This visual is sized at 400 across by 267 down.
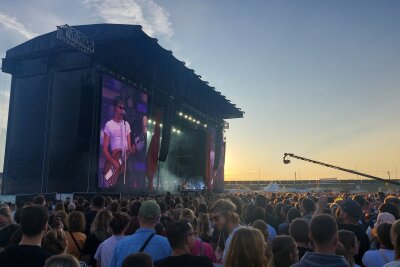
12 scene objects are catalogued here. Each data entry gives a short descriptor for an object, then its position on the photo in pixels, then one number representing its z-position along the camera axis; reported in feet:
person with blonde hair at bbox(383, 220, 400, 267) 10.39
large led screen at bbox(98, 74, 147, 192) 71.87
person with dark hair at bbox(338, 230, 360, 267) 12.48
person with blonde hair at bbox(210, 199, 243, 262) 15.03
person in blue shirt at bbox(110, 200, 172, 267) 13.23
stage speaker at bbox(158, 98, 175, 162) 84.84
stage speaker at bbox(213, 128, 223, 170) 124.81
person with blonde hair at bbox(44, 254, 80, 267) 8.28
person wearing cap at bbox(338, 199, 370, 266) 16.51
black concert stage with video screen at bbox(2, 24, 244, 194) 71.92
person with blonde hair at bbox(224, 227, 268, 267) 9.70
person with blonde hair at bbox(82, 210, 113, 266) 16.69
